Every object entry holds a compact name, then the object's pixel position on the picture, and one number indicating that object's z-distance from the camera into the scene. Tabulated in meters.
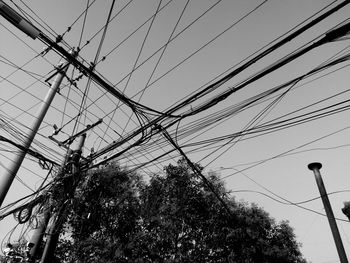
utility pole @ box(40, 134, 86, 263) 5.55
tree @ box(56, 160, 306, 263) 14.19
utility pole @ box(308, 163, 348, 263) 6.01
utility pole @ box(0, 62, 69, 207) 5.11
